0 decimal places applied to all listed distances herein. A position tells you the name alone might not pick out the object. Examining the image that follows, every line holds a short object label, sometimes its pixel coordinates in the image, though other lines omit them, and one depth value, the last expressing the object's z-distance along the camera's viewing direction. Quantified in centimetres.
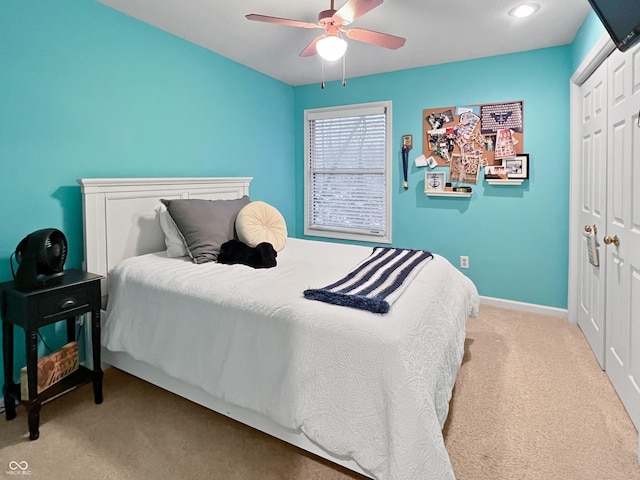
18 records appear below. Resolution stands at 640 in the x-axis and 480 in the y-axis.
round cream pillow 265
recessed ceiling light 251
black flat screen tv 146
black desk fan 189
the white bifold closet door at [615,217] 190
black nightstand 184
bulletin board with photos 346
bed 139
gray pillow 250
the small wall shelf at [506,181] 346
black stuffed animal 239
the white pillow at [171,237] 260
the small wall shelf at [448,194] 370
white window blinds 418
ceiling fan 206
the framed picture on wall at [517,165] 342
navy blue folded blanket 163
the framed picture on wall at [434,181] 382
